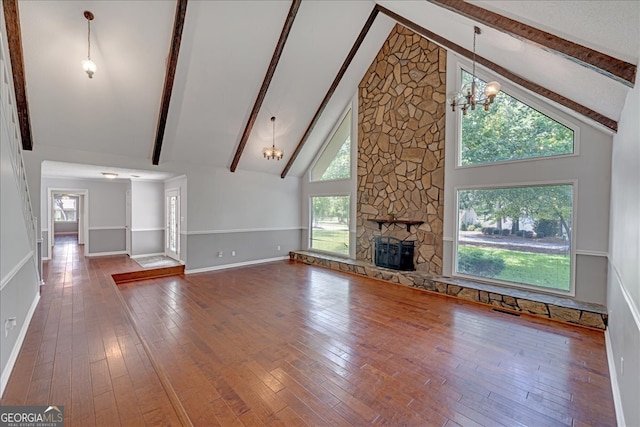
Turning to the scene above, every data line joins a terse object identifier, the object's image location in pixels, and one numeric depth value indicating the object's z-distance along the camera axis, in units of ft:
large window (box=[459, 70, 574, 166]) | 14.67
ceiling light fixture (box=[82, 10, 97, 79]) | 12.03
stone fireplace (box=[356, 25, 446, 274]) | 19.03
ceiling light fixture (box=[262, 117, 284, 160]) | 21.03
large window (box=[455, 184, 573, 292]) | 14.49
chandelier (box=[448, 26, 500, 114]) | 10.85
